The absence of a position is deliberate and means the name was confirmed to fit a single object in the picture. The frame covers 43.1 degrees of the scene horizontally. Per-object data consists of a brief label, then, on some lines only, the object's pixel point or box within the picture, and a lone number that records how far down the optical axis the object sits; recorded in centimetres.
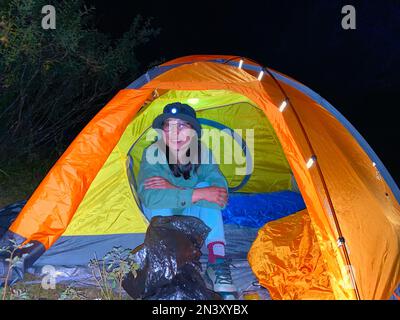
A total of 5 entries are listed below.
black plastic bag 229
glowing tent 223
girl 266
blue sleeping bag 348
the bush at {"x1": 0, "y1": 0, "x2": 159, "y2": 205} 355
